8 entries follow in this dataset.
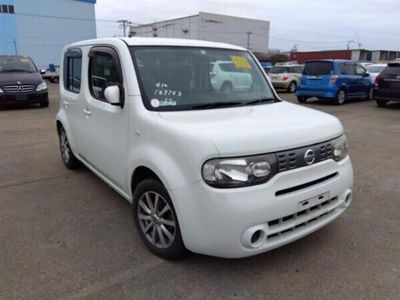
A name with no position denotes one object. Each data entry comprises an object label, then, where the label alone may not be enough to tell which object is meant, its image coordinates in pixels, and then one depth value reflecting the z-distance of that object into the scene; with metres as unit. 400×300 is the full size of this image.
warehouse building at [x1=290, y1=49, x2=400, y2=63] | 62.58
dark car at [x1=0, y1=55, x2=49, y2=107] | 11.50
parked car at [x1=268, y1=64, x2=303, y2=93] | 18.48
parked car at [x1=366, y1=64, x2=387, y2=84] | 17.47
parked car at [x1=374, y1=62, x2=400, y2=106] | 12.24
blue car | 13.08
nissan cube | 2.43
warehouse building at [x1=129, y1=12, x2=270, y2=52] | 96.88
